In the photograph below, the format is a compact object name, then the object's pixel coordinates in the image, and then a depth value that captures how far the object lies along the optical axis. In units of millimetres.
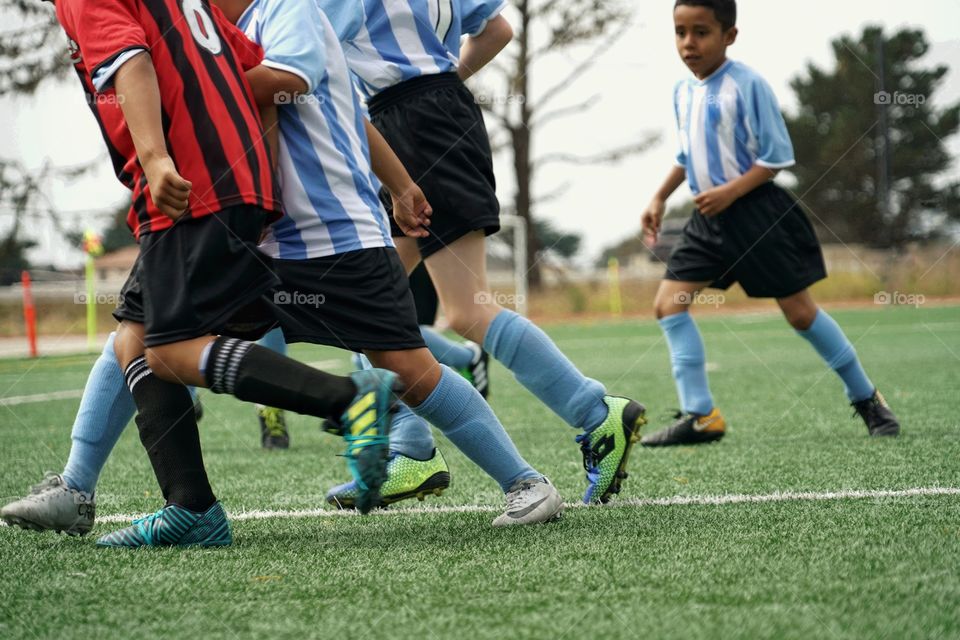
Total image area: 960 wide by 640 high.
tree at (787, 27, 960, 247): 26875
